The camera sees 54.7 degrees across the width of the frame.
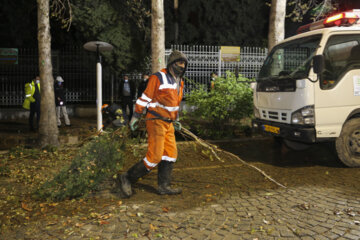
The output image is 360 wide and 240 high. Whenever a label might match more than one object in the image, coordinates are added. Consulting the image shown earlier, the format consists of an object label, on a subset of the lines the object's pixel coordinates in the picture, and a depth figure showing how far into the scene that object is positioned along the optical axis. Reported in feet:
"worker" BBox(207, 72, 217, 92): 42.48
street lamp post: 29.48
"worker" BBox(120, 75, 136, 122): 42.16
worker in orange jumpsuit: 15.29
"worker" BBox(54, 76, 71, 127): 38.40
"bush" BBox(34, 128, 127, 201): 15.33
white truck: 19.26
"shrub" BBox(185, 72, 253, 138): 28.45
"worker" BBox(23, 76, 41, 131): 35.42
